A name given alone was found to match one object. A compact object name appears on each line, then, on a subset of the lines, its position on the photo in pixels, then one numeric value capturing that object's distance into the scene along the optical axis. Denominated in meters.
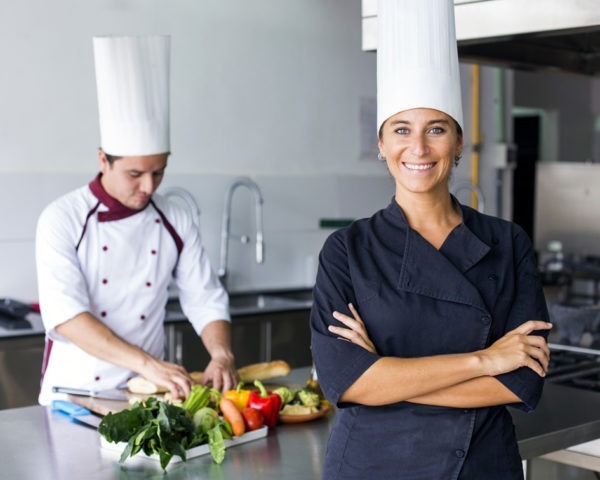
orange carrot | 2.14
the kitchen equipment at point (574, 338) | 2.90
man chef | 2.61
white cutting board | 1.99
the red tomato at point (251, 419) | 2.19
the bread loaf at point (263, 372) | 2.64
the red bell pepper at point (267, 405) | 2.24
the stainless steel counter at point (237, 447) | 1.93
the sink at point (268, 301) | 4.26
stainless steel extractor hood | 2.22
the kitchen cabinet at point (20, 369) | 3.48
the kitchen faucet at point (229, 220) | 4.45
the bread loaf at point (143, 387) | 2.47
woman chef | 1.69
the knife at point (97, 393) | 2.48
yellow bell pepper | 2.26
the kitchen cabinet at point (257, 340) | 3.93
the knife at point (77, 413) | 2.28
